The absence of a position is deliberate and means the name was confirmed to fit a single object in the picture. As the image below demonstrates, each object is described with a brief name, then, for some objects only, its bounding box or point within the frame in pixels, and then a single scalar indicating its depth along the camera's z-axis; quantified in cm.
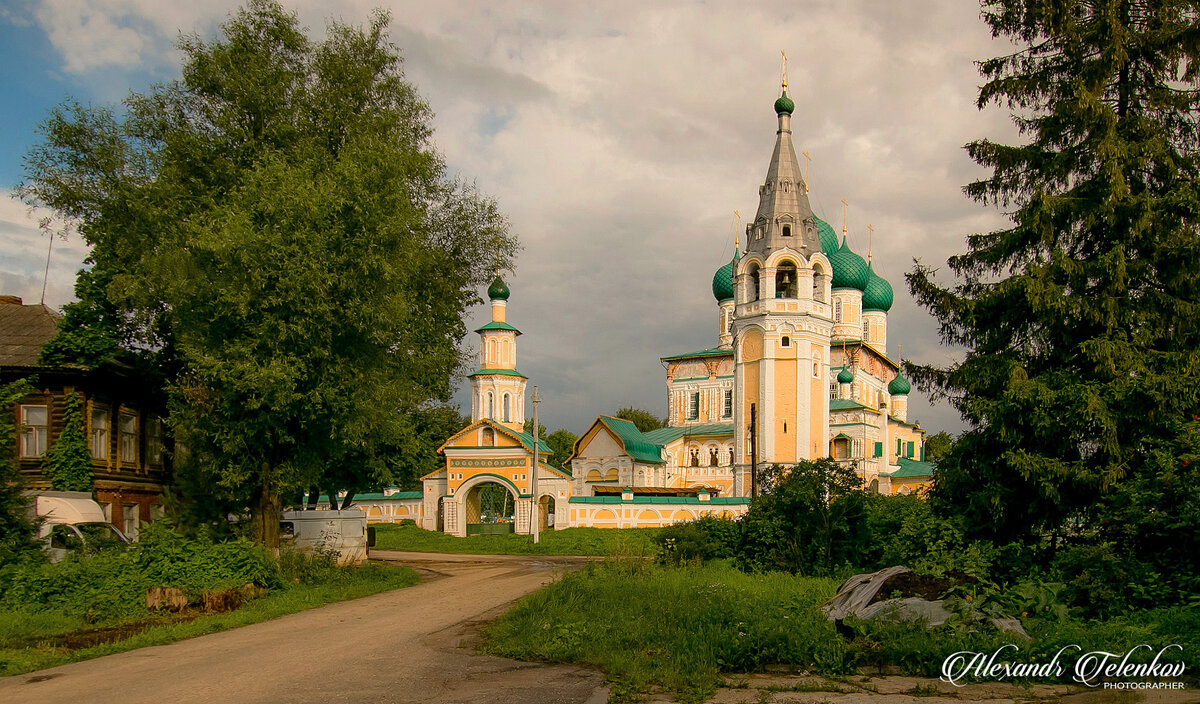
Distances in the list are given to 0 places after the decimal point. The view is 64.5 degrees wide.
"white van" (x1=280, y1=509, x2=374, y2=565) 2106
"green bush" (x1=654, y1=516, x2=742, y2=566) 1762
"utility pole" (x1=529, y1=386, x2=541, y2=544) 3425
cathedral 4091
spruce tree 1270
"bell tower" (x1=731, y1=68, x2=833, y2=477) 4622
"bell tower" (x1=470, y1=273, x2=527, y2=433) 4716
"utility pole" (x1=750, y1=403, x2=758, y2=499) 3164
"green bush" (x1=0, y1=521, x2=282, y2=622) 1278
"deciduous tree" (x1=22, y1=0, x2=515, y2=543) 1622
